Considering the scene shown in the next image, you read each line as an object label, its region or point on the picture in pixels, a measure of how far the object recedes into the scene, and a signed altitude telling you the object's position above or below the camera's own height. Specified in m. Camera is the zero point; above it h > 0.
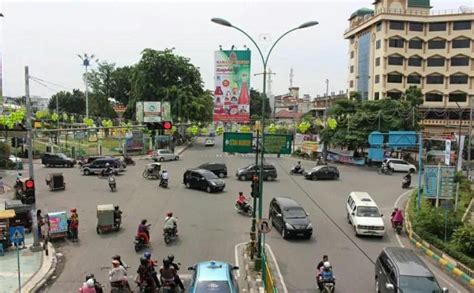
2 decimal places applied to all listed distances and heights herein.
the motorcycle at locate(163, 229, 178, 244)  19.38 -5.16
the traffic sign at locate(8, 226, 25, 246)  14.25 -3.91
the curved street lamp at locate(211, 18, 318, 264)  16.18 +1.76
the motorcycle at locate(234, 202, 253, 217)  24.95 -5.21
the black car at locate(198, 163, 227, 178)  37.81 -4.39
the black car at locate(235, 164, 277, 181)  36.94 -4.60
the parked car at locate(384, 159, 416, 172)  43.72 -4.55
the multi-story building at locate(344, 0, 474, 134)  69.69 +10.06
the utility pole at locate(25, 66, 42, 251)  18.31 -1.19
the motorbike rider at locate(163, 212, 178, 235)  19.35 -4.69
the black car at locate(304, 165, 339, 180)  38.31 -4.72
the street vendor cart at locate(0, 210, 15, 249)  18.09 -4.67
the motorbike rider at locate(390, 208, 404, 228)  22.12 -4.97
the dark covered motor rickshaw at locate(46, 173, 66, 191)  31.40 -4.72
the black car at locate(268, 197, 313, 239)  19.95 -4.70
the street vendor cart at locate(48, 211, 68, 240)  19.81 -4.95
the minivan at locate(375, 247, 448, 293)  12.26 -4.47
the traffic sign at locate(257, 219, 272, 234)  15.01 -3.72
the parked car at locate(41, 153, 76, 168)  44.72 -4.49
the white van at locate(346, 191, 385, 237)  20.77 -4.74
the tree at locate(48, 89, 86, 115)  124.94 +4.03
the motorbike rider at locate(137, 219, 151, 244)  18.23 -4.72
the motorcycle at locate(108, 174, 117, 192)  31.19 -4.78
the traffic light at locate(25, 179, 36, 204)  17.67 -3.04
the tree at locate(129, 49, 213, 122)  69.44 +5.46
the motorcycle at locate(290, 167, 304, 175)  41.44 -4.99
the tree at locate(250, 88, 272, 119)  151.00 +4.15
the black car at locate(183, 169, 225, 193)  31.44 -4.59
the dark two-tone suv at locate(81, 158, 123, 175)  39.41 -4.47
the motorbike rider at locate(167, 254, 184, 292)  13.97 -5.12
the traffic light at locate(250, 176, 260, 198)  17.71 -2.83
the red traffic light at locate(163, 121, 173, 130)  21.66 -0.39
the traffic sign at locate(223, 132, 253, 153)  18.42 -1.02
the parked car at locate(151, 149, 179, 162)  50.72 -4.48
